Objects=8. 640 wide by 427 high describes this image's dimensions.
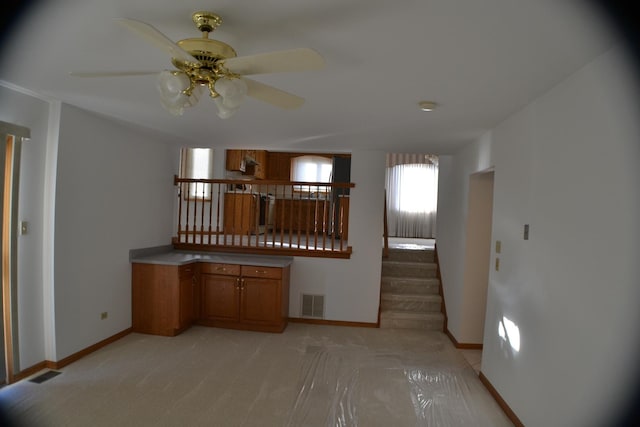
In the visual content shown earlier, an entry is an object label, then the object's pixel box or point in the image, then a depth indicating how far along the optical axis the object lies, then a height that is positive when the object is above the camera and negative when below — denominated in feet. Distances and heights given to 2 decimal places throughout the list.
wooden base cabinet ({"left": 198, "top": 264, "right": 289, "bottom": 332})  14.39 -3.97
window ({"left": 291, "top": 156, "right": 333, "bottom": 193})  31.58 +3.12
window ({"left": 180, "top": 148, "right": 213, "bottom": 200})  21.47 +2.01
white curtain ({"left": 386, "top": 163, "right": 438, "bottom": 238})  30.14 +0.71
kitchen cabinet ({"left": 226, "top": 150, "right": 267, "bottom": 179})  22.95 +2.71
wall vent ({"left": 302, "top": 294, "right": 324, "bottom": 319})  16.05 -4.63
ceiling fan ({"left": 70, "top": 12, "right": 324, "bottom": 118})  4.92 +1.94
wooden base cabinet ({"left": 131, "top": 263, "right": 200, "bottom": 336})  13.47 -3.91
